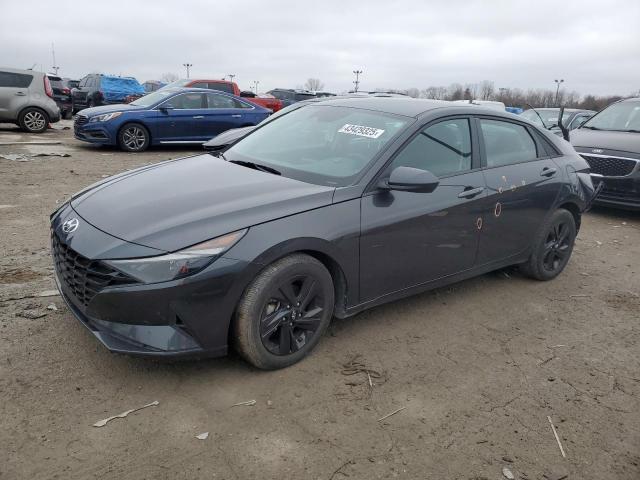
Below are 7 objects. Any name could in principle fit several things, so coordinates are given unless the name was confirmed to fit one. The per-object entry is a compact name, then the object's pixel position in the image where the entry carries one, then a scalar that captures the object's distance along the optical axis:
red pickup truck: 15.45
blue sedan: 11.59
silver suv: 14.06
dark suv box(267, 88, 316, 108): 28.34
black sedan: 2.83
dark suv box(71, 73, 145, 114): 20.56
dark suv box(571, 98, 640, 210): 7.52
